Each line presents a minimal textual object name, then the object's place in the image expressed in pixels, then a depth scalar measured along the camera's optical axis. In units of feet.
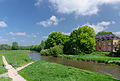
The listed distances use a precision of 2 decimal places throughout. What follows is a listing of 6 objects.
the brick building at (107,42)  108.99
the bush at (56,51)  122.17
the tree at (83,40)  105.80
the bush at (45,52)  132.48
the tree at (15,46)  380.27
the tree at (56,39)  152.46
